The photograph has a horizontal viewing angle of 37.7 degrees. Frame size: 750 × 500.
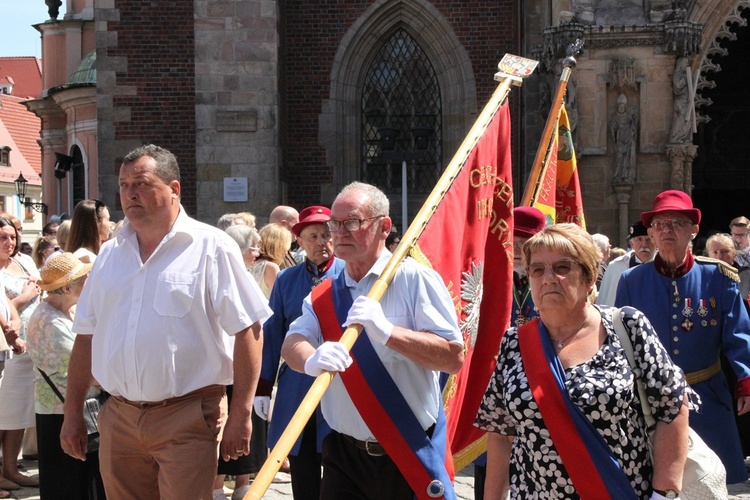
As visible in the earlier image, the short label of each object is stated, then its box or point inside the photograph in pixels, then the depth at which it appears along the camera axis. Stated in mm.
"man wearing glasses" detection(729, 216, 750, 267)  10828
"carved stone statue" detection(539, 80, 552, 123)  15508
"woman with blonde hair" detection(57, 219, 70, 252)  7922
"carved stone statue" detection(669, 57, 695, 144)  13992
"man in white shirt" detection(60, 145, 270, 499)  4262
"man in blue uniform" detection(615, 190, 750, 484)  5531
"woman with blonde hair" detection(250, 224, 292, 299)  7266
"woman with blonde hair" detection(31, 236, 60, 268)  9219
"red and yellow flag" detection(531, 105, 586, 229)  6939
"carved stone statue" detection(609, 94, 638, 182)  14094
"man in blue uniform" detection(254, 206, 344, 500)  5383
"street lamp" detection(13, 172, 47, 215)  28125
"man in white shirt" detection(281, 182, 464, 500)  3947
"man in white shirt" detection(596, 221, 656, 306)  8164
